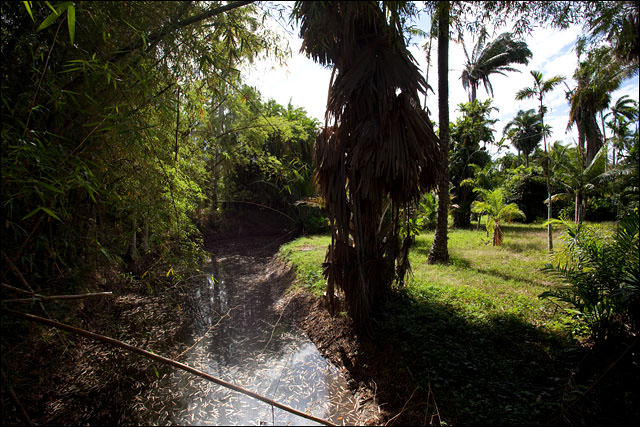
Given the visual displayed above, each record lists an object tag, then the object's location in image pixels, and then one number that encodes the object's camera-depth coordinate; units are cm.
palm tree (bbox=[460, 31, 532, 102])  1759
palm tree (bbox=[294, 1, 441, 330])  355
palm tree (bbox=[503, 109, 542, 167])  2820
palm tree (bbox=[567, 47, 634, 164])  776
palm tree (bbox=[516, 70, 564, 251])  752
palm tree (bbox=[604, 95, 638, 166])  1781
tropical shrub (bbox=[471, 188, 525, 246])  923
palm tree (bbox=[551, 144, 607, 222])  1006
